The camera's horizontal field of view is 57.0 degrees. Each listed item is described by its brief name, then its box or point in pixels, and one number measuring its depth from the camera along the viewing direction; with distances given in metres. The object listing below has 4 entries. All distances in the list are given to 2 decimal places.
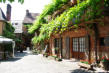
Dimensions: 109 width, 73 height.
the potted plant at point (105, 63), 6.50
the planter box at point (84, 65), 6.63
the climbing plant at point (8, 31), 18.02
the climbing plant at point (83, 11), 6.51
